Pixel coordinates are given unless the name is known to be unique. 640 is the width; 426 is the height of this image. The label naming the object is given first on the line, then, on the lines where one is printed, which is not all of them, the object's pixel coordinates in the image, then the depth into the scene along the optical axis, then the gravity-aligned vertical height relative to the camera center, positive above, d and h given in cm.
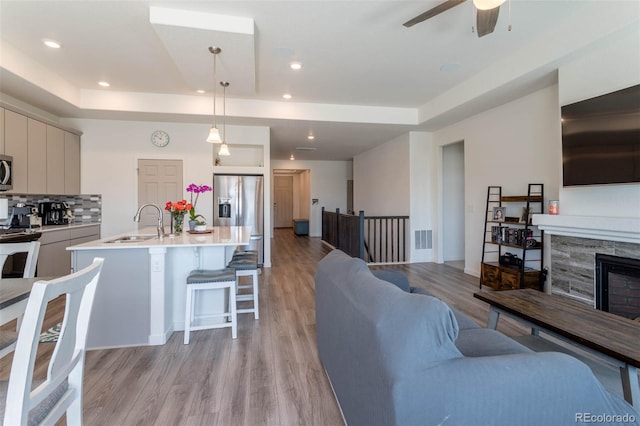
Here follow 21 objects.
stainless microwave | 345 +48
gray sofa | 99 -59
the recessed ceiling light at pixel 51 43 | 310 +181
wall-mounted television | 253 +68
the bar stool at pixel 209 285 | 261 -65
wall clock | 518 +132
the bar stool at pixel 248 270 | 315 -62
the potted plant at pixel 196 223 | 350 -12
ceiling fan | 210 +142
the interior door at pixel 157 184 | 517 +51
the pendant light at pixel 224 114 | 363 +161
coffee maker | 446 +1
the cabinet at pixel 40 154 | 366 +82
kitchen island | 252 -68
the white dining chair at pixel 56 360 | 88 -52
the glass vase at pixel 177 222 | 330 -10
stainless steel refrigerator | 544 +18
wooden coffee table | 142 -69
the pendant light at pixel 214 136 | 326 +86
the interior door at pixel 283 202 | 1273 +46
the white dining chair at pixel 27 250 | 191 -25
